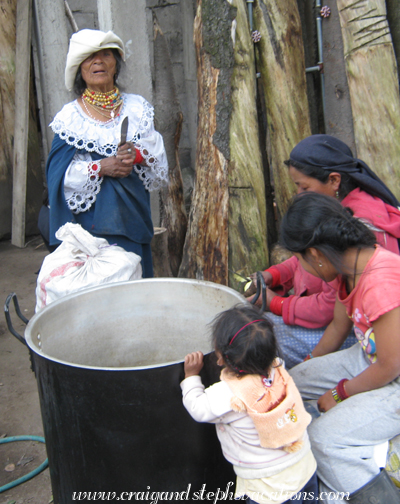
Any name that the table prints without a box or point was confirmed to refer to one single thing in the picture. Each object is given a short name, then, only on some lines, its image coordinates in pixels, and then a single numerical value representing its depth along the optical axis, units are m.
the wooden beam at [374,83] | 2.78
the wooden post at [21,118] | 5.00
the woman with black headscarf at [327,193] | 1.99
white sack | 2.27
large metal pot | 1.45
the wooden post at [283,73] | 3.00
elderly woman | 2.62
